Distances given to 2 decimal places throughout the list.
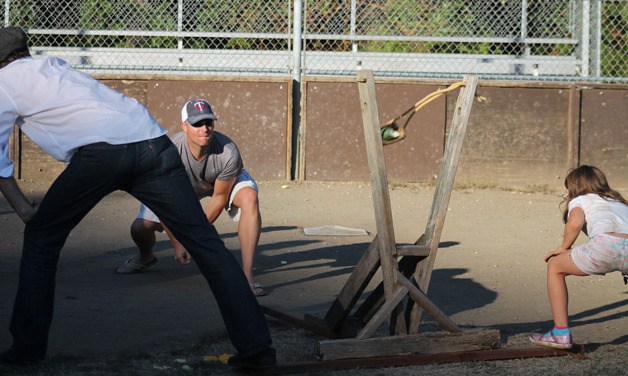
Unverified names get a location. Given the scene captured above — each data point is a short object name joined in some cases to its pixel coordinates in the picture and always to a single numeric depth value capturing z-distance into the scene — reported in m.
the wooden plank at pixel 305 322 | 9.77
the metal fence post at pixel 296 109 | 21.60
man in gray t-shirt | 11.85
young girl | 9.37
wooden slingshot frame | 8.80
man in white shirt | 8.06
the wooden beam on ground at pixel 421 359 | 8.46
